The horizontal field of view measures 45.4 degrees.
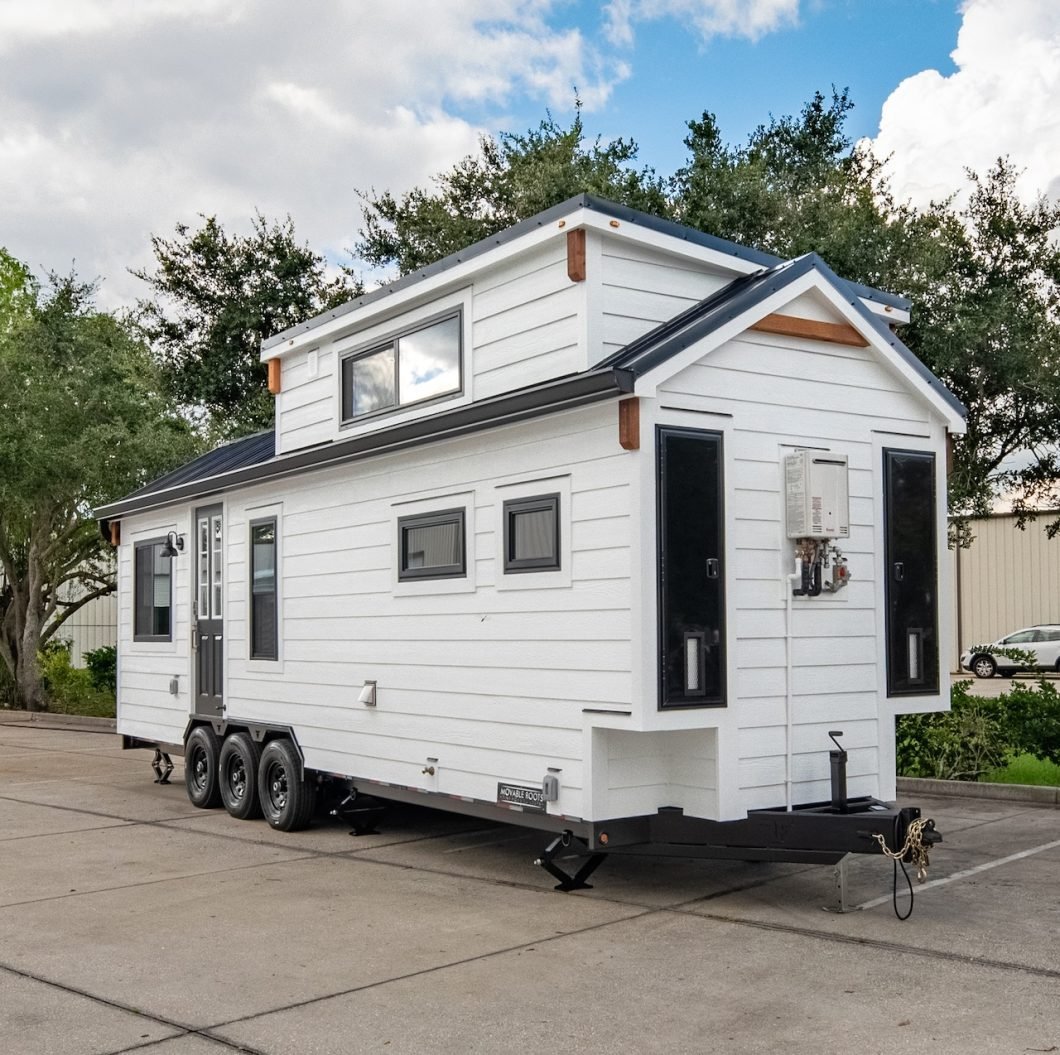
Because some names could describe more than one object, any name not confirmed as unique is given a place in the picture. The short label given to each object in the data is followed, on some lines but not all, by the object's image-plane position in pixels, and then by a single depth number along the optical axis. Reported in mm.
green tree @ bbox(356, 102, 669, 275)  18844
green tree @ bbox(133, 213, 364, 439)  25219
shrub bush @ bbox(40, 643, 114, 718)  23469
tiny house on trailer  7258
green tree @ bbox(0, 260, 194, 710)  21078
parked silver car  32875
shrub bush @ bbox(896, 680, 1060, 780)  12117
